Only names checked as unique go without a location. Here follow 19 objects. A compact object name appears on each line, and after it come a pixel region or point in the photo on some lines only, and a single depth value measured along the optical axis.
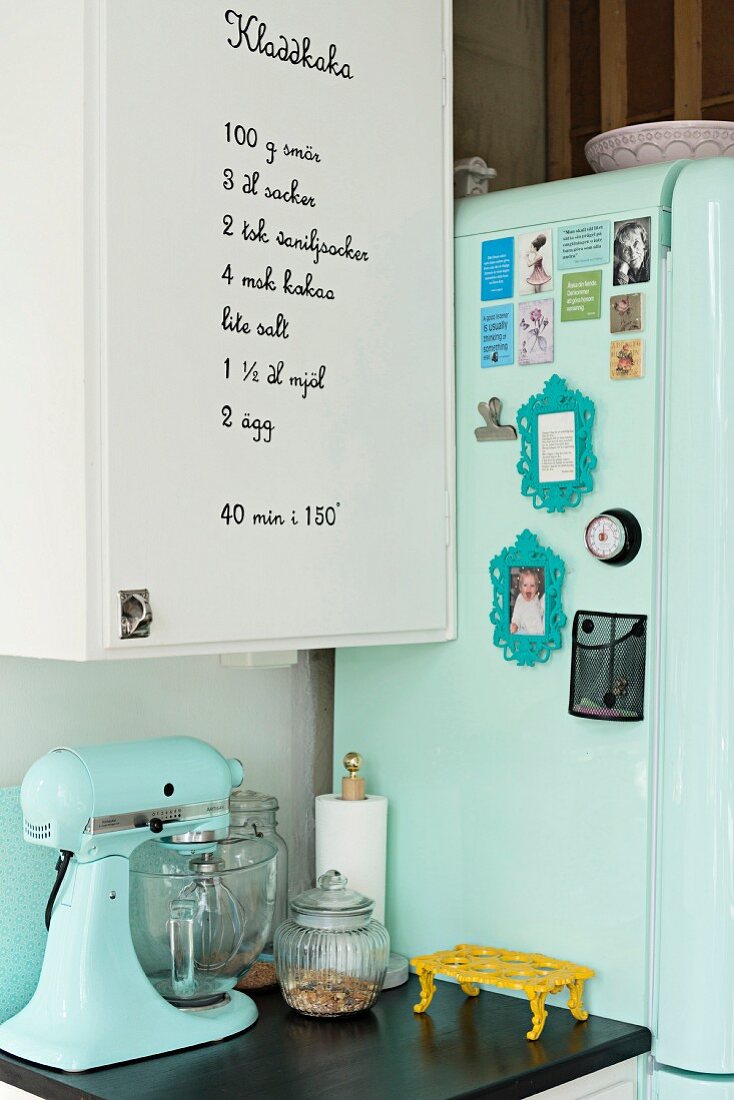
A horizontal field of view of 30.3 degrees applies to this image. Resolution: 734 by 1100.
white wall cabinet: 1.54
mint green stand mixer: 1.62
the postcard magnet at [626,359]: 1.81
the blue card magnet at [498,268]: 1.95
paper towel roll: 2.02
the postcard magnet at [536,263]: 1.90
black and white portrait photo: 1.80
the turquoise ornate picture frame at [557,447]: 1.86
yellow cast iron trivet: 1.73
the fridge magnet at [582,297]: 1.85
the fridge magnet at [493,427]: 1.95
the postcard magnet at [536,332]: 1.91
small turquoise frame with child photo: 1.89
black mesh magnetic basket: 1.79
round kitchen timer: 1.80
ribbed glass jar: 1.82
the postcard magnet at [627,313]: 1.80
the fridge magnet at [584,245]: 1.84
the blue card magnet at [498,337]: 1.96
